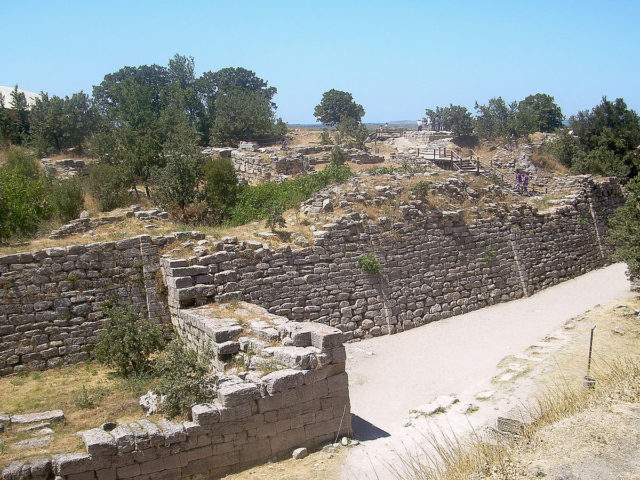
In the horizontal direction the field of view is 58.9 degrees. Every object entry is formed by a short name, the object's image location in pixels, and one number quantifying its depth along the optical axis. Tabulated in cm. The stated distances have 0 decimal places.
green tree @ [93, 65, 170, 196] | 2100
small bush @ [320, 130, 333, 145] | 3631
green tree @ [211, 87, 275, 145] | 3597
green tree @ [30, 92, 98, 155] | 3316
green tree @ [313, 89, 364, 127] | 5881
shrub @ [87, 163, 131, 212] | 1817
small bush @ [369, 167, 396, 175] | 1823
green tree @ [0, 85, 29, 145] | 3307
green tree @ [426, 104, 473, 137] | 4444
